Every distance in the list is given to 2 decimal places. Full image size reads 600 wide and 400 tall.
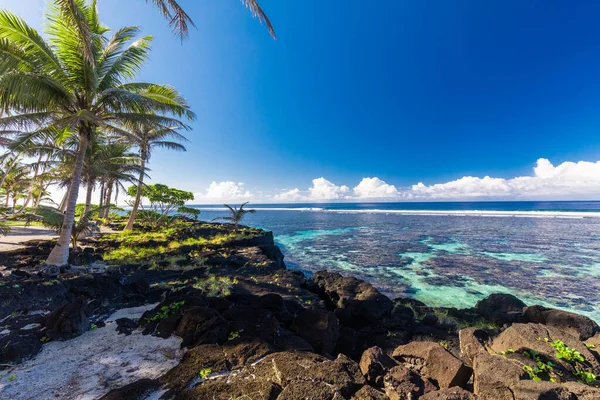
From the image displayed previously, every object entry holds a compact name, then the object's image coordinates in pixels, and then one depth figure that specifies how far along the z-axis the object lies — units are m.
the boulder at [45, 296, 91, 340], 4.37
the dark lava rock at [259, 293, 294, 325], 5.31
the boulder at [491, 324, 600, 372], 3.65
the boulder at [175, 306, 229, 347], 3.90
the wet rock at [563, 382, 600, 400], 2.55
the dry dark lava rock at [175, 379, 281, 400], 2.63
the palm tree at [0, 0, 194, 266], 7.61
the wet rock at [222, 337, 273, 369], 3.35
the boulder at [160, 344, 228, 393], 2.99
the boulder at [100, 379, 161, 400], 2.70
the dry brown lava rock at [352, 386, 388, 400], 2.63
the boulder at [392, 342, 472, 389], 3.17
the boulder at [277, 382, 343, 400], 2.55
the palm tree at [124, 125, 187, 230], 18.53
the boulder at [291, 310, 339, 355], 4.26
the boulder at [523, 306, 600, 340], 5.08
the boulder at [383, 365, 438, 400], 2.81
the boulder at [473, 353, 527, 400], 2.65
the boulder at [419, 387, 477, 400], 2.54
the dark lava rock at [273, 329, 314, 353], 3.71
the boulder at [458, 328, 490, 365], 3.90
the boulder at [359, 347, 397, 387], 3.15
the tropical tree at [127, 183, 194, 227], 22.48
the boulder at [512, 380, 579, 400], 2.48
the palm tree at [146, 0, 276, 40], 6.80
